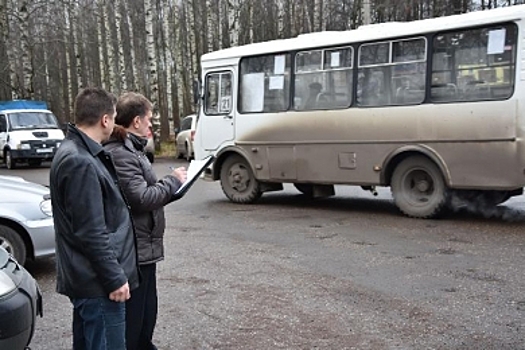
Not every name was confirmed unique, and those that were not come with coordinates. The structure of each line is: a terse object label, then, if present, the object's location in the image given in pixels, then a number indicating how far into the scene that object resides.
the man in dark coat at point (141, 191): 3.76
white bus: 9.14
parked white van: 22.72
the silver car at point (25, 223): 6.67
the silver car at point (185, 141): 22.81
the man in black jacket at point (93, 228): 3.10
